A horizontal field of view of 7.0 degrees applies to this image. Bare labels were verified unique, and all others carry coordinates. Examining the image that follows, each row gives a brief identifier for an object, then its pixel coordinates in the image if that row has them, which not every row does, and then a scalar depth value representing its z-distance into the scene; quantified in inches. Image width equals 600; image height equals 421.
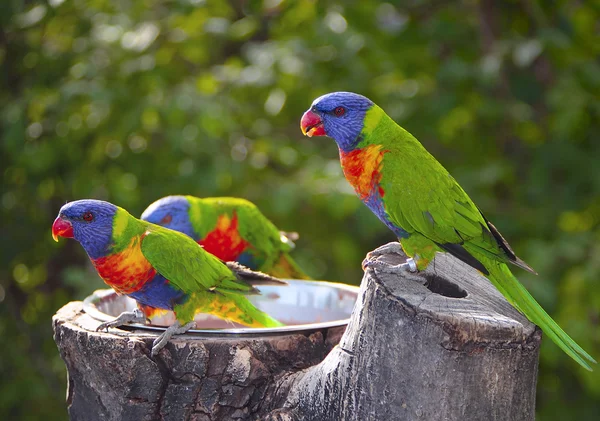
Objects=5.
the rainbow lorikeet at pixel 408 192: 128.2
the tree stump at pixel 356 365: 125.8
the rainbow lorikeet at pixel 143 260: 128.6
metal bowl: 132.6
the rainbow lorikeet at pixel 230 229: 135.4
